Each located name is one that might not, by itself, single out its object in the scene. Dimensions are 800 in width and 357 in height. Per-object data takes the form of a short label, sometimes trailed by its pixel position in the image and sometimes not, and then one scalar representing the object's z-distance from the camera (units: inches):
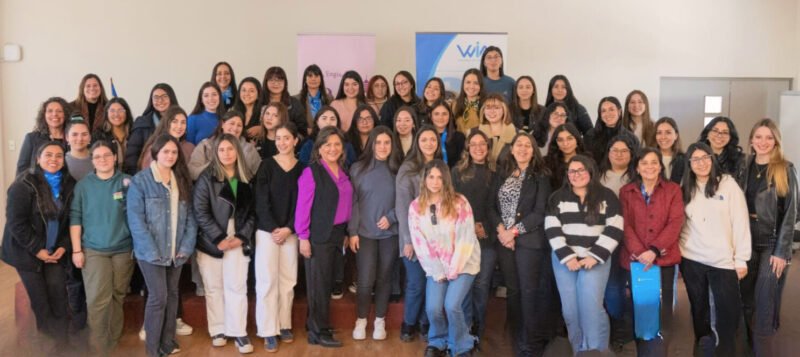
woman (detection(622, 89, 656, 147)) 198.4
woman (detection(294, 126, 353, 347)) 163.0
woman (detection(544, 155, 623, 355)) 149.6
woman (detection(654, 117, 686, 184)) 175.6
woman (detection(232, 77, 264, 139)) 196.5
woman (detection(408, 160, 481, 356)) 152.4
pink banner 263.1
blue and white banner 263.9
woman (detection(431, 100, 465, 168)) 180.5
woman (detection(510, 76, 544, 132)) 206.8
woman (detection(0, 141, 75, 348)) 150.6
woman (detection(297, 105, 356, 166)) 182.7
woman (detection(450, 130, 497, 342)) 160.1
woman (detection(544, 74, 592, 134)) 210.8
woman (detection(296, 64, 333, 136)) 215.0
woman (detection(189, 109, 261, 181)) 169.8
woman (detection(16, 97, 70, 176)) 183.9
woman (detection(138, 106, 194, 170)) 169.8
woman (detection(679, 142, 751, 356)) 148.7
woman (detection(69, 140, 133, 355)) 152.6
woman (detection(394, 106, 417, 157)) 175.8
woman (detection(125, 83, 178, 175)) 179.0
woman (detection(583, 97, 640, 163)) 188.4
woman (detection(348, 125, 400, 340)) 166.6
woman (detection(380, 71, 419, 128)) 205.0
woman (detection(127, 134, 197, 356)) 152.3
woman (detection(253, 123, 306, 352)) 161.8
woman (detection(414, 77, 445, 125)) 198.7
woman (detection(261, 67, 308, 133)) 202.7
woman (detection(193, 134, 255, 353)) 159.0
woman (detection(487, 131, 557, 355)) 155.9
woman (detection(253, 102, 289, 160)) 180.2
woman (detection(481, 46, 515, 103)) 219.5
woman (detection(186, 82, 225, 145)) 188.7
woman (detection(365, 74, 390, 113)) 221.9
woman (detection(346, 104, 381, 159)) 184.5
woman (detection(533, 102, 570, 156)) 188.9
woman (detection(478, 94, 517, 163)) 182.9
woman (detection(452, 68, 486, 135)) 200.7
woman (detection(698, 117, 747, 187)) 166.4
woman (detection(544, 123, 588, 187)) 164.2
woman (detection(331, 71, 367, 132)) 213.3
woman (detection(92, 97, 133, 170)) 184.5
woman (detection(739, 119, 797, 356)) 153.3
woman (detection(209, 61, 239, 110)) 209.3
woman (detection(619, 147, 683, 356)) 151.3
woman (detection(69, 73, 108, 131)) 199.2
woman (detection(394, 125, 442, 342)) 162.2
